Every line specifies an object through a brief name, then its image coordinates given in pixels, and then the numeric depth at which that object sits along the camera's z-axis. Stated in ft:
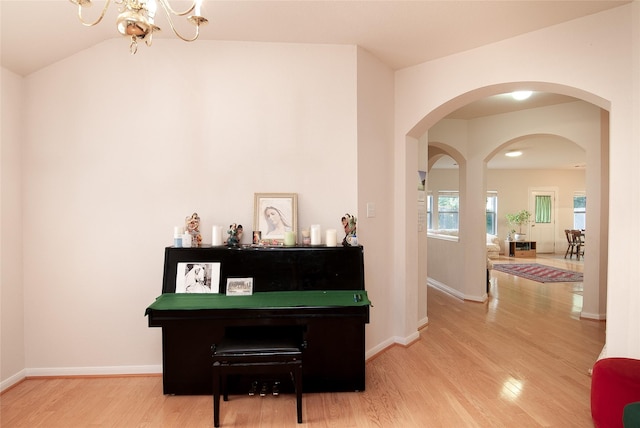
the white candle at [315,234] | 9.13
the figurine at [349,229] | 9.13
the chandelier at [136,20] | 4.44
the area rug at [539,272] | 22.21
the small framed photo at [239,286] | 8.59
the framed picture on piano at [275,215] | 9.42
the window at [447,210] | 35.58
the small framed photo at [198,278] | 8.66
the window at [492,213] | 35.47
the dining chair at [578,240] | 31.22
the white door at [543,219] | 35.37
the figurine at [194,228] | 9.09
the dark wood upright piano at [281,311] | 7.84
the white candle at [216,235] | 9.04
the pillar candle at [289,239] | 9.06
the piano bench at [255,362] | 7.18
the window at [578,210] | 35.94
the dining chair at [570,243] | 31.78
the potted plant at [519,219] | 34.32
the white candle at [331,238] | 9.05
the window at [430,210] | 35.04
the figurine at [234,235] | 9.11
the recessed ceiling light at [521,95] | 13.53
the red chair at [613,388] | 6.53
